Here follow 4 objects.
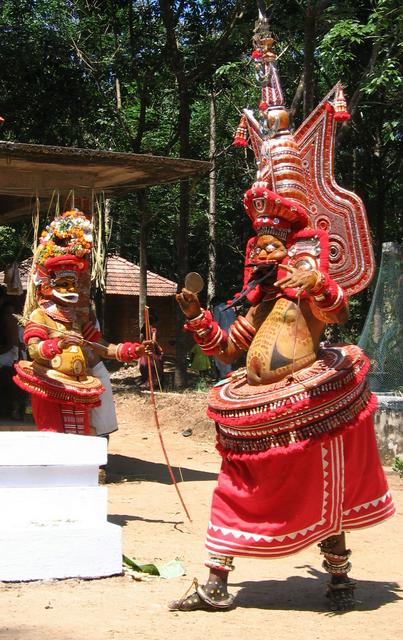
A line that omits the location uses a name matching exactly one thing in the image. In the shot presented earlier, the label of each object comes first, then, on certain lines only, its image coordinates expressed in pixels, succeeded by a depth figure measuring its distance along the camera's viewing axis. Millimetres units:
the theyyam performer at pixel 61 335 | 7285
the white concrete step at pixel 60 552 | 5180
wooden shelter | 8188
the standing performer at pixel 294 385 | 4715
